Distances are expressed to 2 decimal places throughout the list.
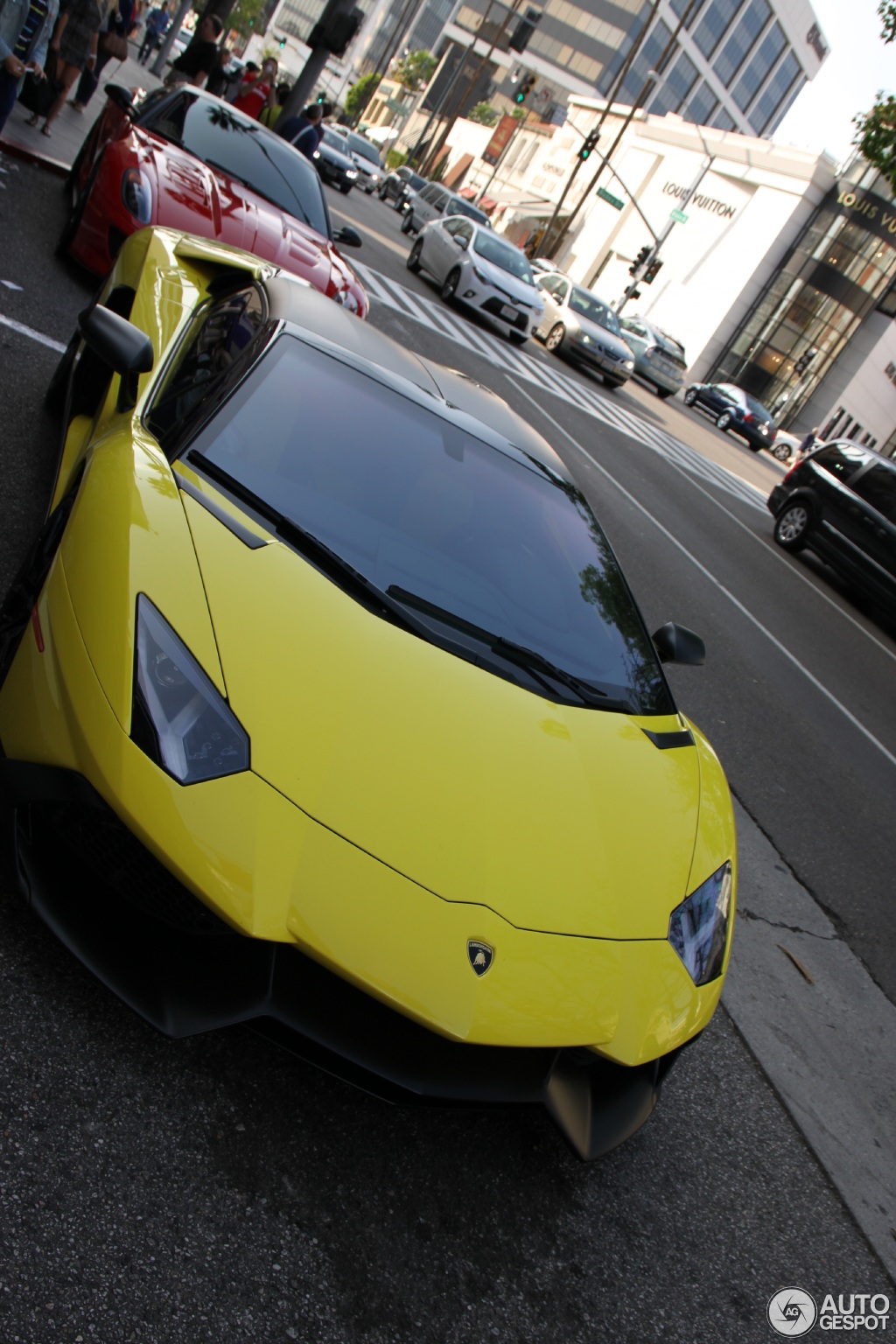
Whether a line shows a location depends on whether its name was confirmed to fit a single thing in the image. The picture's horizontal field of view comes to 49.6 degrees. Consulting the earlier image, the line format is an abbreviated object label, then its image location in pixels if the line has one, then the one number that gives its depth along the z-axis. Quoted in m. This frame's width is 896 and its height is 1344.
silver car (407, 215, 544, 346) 17.25
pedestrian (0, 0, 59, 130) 7.42
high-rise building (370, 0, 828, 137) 95.19
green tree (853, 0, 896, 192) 19.83
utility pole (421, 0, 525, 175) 60.98
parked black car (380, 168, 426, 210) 39.34
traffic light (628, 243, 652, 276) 40.91
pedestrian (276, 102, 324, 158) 11.42
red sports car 5.97
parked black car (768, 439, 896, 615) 11.67
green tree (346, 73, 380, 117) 125.56
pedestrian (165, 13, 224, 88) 12.91
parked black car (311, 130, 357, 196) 29.89
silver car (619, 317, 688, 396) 27.72
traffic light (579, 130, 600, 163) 35.56
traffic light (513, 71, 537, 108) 30.98
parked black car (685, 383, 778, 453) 29.86
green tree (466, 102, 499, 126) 105.69
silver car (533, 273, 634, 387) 20.20
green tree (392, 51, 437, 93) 120.38
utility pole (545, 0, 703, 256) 37.47
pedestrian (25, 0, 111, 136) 10.26
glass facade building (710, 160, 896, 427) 46.47
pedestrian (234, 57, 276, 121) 12.48
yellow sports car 1.87
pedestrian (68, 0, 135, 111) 13.22
